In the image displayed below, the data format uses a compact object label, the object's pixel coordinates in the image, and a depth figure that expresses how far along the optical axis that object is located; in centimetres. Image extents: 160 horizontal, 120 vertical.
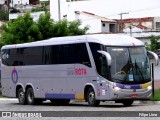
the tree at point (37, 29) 4828
